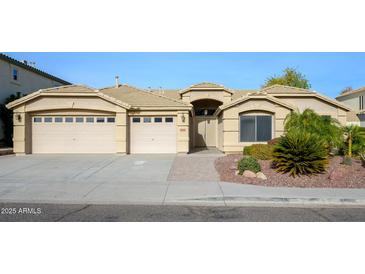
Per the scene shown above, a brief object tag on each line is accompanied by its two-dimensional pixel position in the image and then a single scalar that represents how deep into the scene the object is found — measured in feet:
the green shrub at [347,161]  37.04
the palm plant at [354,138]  44.65
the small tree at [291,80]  128.72
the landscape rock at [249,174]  32.94
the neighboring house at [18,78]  67.82
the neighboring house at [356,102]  108.88
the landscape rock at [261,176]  32.39
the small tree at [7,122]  66.34
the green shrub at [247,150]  51.03
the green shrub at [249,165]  33.55
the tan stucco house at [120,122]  55.57
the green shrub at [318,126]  44.21
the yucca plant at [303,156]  32.76
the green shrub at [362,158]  37.76
